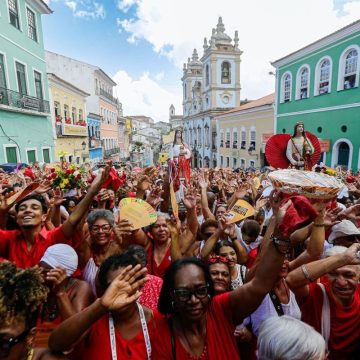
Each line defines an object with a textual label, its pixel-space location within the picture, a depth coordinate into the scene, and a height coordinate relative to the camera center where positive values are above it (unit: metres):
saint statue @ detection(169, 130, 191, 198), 6.25 -0.50
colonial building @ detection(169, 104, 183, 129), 83.19 +6.63
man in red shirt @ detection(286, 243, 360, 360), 1.99 -1.25
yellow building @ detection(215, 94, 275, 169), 22.86 +0.64
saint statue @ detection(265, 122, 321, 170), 3.96 -0.17
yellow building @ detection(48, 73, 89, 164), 18.11 +1.85
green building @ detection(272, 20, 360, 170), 13.68 +2.67
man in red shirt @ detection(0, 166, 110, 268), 2.53 -0.86
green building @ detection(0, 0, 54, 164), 12.12 +2.95
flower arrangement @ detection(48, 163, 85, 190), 4.28 -0.56
